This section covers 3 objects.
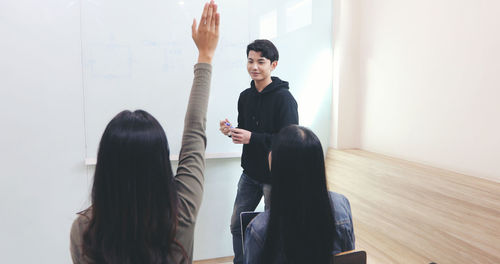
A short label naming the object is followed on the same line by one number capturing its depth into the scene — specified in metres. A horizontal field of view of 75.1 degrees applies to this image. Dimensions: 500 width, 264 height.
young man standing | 1.96
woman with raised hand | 0.74
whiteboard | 2.25
